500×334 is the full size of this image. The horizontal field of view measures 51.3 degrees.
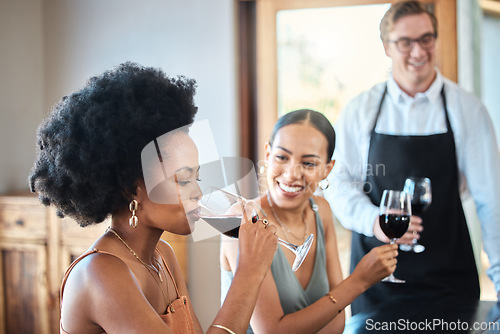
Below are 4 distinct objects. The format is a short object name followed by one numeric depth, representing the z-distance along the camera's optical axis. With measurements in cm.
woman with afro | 99
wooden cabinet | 304
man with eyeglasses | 208
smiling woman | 142
